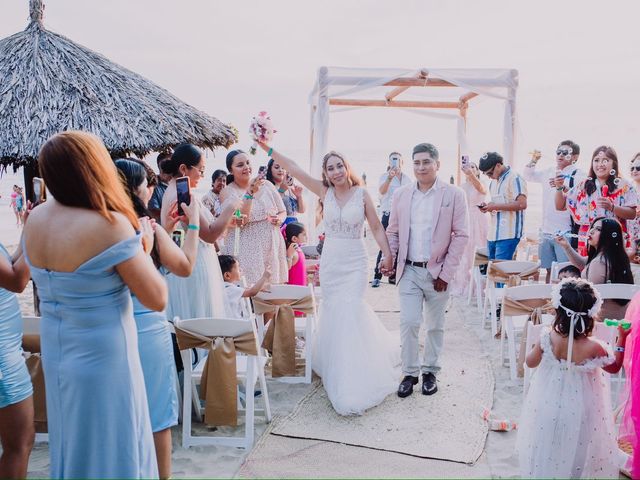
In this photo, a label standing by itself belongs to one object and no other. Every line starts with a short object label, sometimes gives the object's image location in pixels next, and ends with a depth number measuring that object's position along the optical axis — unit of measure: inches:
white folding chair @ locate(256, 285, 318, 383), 210.2
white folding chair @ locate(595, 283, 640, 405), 176.9
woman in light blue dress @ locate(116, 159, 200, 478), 116.3
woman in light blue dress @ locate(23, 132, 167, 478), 84.4
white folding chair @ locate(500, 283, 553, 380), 199.9
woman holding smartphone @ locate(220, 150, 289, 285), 240.7
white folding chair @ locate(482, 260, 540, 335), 259.9
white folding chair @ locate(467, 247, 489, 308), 313.4
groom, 193.6
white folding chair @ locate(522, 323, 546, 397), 153.5
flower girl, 132.4
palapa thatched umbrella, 279.6
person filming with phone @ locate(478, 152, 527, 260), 294.5
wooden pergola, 372.8
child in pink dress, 256.6
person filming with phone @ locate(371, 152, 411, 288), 385.1
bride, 193.2
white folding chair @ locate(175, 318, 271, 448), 157.9
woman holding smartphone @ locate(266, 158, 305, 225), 296.0
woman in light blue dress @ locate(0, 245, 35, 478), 112.1
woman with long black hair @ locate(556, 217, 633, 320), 180.4
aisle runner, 159.9
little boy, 199.5
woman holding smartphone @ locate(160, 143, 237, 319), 170.1
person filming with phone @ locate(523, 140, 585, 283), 281.5
